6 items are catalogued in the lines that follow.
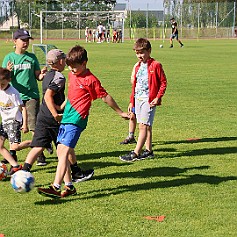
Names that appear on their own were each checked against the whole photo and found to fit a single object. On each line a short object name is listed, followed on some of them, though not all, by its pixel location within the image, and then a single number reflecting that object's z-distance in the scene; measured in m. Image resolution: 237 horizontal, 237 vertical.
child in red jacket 12.20
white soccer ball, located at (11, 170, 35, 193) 9.16
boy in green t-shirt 11.87
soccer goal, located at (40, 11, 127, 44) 88.94
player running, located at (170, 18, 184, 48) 63.69
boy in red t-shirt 9.40
